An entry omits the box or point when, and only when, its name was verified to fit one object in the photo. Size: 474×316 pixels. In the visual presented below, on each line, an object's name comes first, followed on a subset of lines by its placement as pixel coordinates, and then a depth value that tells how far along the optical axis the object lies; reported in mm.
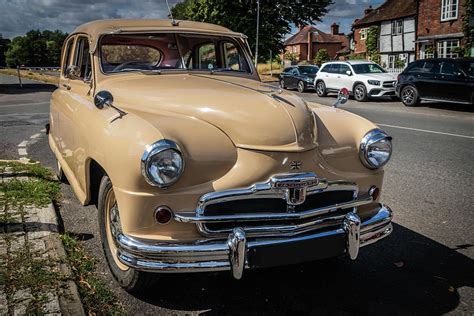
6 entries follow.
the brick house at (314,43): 66062
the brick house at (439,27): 28234
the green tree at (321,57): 46031
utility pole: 30422
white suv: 17172
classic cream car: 2527
